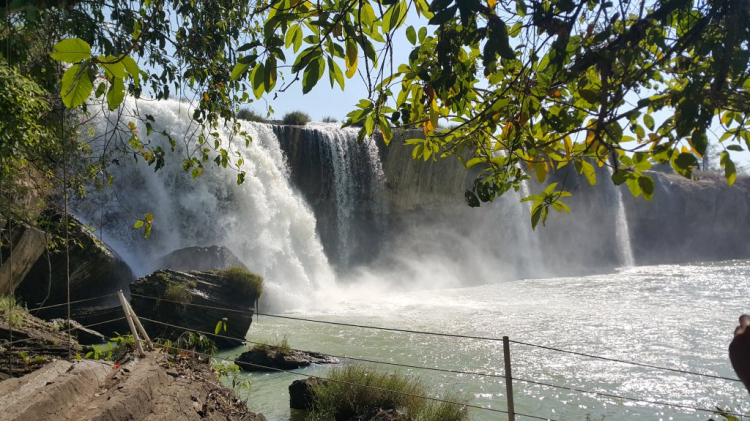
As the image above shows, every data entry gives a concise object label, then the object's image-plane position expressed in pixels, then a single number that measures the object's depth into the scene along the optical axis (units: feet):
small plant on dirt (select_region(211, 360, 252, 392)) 16.79
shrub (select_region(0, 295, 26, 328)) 20.57
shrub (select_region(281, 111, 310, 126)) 89.30
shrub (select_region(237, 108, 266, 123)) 84.28
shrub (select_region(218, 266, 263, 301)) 39.22
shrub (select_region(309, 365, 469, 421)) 19.27
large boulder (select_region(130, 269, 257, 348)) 35.09
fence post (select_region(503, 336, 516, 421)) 12.73
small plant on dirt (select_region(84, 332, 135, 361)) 15.93
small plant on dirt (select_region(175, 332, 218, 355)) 17.52
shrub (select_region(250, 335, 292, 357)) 30.76
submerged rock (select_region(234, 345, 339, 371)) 29.99
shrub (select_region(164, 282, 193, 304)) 35.13
